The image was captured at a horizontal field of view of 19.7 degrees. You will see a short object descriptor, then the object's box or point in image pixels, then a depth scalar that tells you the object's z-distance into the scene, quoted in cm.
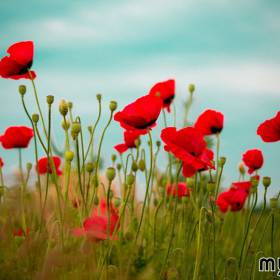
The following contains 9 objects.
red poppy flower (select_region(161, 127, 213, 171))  117
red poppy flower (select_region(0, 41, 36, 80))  132
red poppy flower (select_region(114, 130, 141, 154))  149
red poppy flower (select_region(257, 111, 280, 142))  131
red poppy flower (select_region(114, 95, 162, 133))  120
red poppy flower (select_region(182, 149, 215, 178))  123
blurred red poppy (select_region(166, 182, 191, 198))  150
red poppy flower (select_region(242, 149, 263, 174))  152
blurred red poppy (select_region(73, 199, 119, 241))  113
